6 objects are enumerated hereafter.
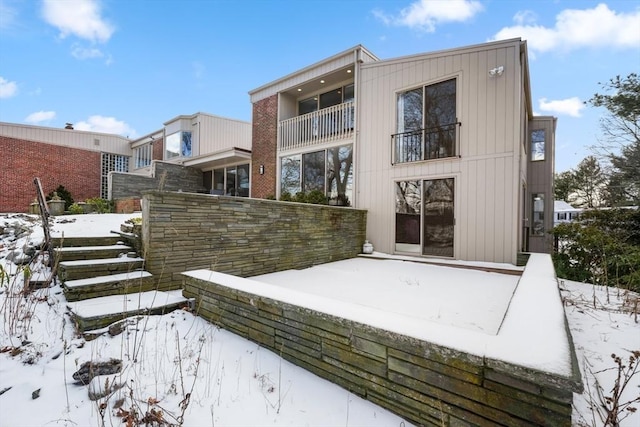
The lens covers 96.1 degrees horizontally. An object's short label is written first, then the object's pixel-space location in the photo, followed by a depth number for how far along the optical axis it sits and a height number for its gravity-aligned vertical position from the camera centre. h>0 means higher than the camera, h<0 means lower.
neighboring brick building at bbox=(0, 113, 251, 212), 12.15 +2.33
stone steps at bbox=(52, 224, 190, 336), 2.88 -0.90
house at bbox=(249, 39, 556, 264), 6.26 +1.73
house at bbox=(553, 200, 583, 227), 19.52 +0.11
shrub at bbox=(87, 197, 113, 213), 9.86 +0.09
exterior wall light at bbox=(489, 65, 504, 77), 6.21 +3.04
